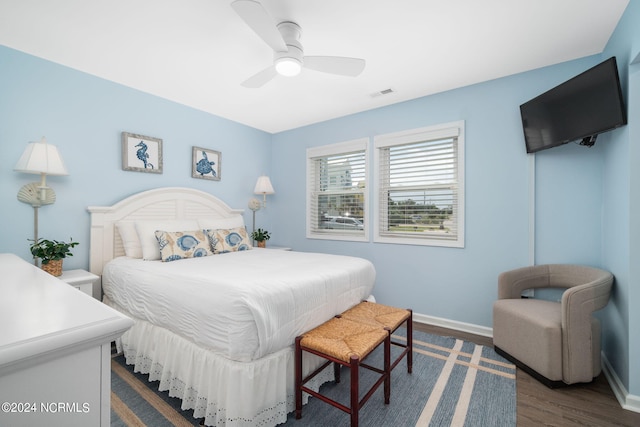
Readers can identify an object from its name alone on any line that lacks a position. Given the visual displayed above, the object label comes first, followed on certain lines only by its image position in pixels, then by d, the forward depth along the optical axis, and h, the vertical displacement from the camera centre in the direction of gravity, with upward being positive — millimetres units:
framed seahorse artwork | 3016 +666
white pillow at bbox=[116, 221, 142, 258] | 2799 -248
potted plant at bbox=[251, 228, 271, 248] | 4180 -328
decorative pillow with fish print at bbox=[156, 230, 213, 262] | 2662 -295
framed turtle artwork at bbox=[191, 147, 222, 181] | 3643 +666
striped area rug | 1694 -1205
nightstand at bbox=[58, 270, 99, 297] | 2248 -523
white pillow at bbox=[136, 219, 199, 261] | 2705 -184
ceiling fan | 1778 +1123
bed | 1528 -597
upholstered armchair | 1941 -828
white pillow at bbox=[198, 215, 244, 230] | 3309 -104
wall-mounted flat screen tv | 1880 +805
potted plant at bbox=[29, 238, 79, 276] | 2244 -320
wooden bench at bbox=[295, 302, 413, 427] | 1510 -739
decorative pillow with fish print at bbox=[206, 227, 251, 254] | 3092 -288
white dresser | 566 -322
